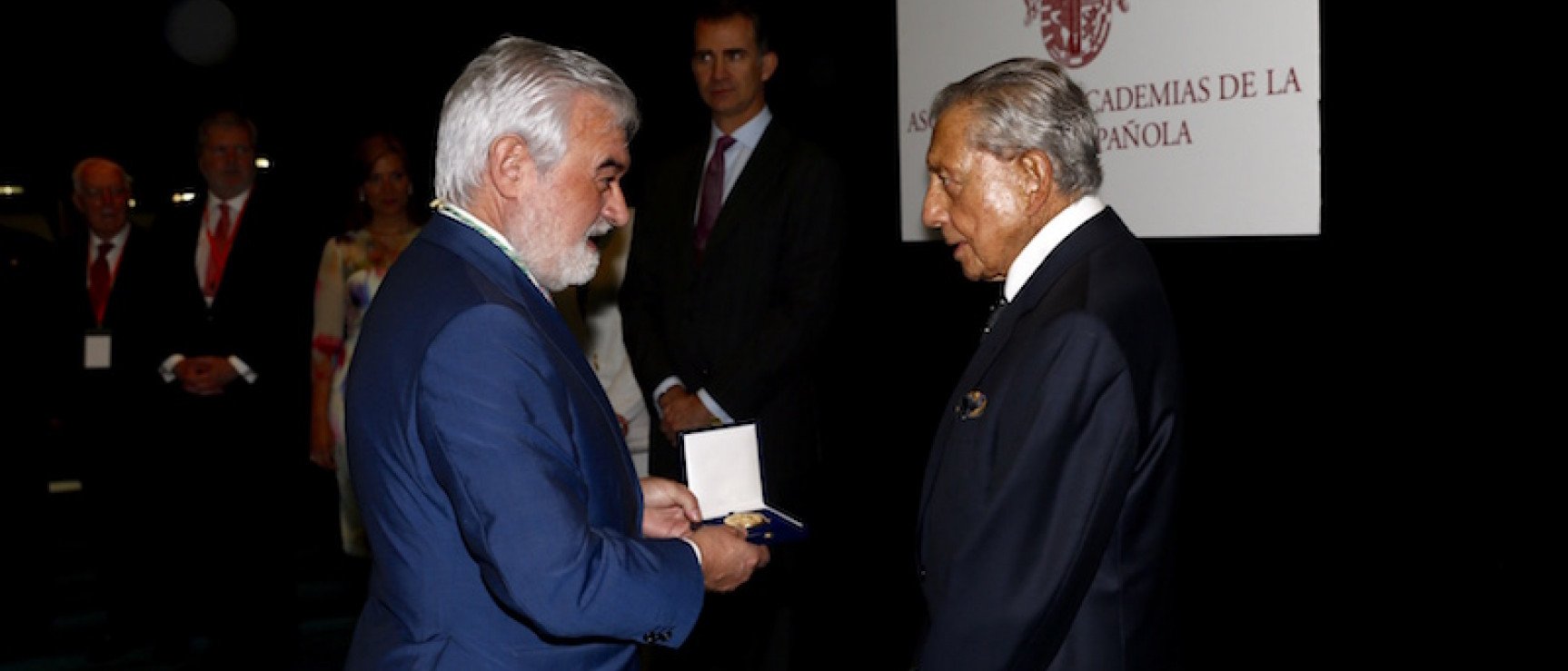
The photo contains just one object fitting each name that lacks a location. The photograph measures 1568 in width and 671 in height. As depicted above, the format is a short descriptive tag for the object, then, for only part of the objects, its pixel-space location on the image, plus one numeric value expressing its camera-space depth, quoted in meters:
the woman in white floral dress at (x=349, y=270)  4.14
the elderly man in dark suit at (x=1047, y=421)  1.61
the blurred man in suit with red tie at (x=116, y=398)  4.18
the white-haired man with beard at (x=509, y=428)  1.47
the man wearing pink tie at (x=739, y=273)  3.38
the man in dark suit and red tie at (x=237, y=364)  4.03
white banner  2.68
